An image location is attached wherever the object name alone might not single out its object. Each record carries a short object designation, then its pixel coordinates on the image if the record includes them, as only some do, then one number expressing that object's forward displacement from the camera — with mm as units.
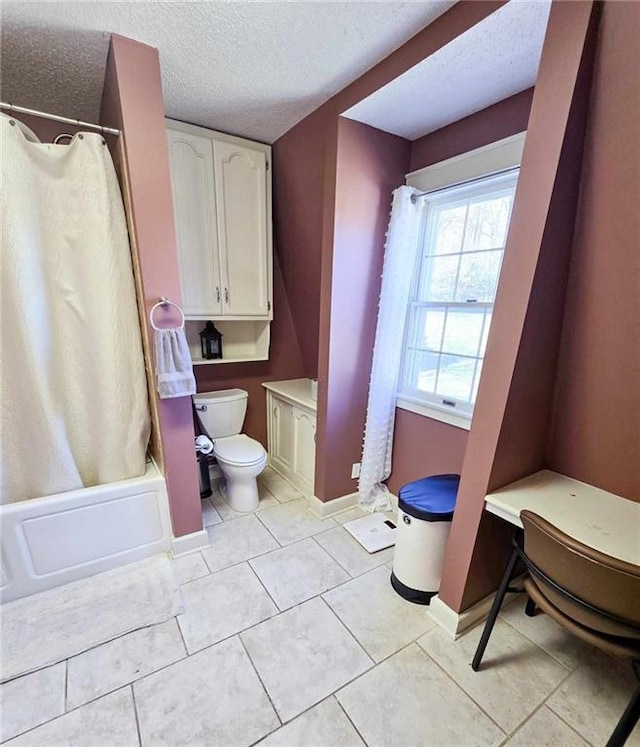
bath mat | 1384
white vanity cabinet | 2404
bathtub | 1566
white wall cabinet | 2092
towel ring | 1613
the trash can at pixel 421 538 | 1563
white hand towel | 1622
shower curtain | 1490
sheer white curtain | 1930
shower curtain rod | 1358
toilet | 2231
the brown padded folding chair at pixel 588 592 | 894
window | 1737
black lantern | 2557
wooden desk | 1086
